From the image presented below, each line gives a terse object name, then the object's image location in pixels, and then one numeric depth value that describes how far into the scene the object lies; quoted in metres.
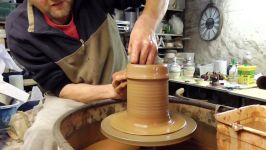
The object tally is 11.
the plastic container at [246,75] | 2.93
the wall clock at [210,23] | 3.76
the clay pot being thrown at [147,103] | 0.86
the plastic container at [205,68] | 3.57
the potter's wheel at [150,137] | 0.82
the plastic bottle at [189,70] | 3.56
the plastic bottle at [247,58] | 3.38
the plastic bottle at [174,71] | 3.50
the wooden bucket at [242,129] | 0.70
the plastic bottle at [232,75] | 3.09
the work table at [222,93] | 2.42
